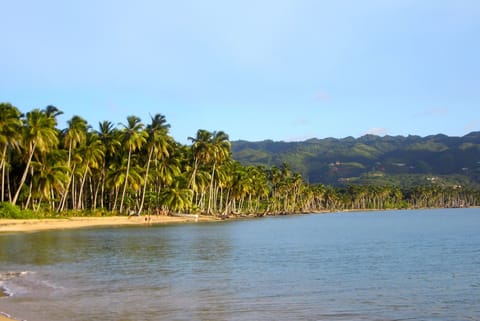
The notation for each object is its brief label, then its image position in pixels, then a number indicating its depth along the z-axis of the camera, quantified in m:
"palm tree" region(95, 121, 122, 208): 87.88
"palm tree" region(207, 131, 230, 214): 101.94
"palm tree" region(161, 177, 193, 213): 92.19
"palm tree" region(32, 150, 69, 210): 69.56
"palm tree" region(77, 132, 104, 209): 79.62
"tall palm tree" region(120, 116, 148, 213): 83.38
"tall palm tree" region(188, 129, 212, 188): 101.50
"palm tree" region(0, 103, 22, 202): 61.47
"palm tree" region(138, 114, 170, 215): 89.00
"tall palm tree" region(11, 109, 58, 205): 65.81
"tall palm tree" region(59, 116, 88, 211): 77.69
